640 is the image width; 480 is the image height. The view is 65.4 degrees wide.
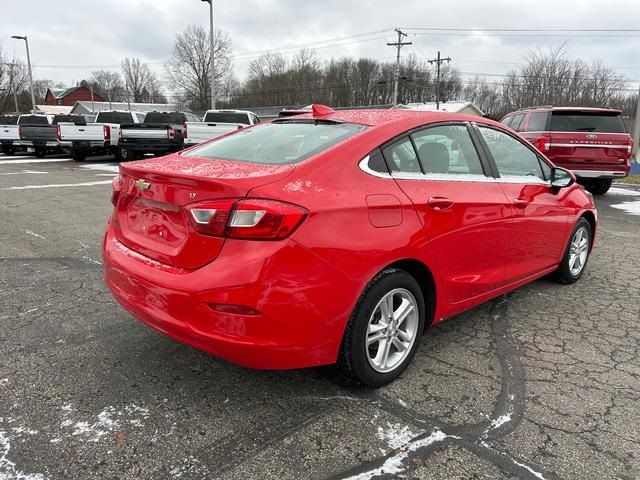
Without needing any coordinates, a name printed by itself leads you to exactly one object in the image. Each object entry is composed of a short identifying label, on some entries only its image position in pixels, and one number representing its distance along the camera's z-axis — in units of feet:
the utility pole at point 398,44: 170.40
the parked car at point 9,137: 67.41
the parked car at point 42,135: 63.98
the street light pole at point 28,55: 127.85
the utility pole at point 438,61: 211.82
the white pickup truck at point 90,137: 56.59
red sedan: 7.52
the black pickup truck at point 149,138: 51.19
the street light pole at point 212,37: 83.20
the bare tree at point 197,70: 260.01
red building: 335.47
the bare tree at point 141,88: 324.39
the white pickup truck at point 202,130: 47.57
